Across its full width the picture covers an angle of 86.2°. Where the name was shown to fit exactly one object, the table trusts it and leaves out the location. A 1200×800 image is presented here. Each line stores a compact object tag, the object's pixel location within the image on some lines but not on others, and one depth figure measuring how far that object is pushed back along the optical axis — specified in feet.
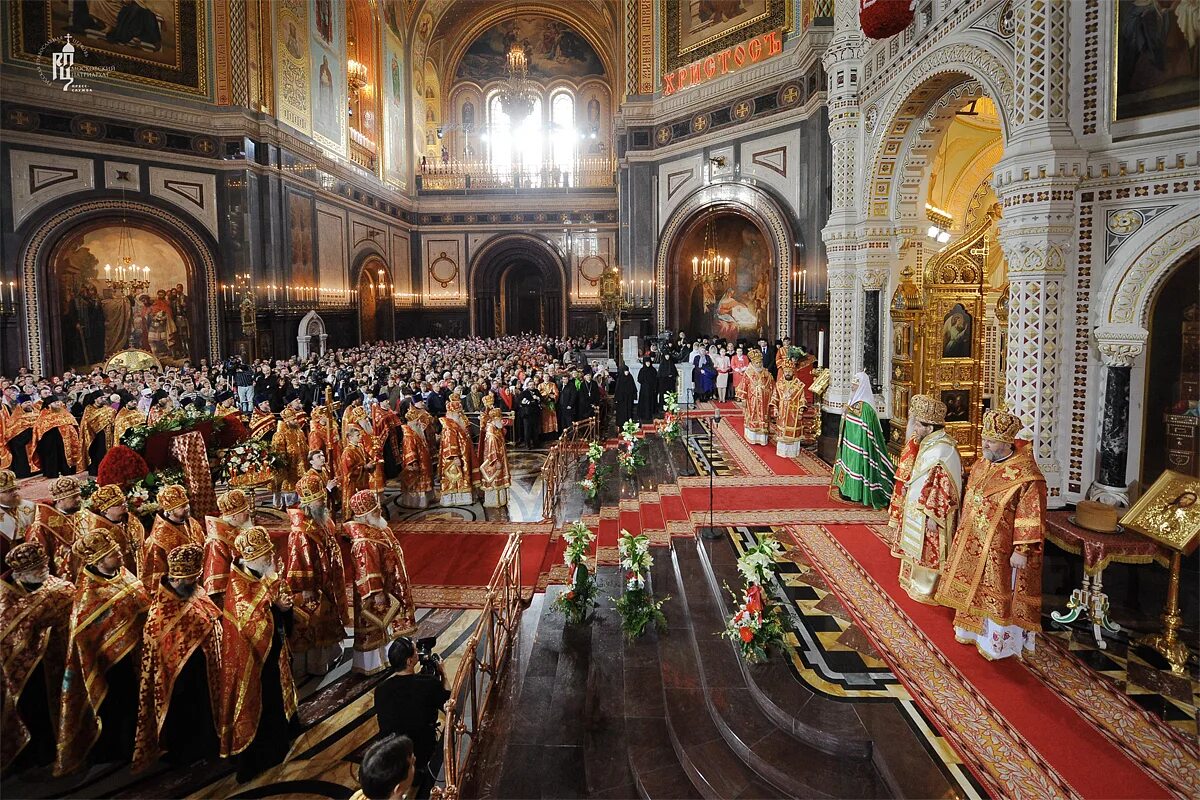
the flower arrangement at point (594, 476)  31.17
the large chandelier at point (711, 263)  71.05
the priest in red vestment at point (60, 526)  16.61
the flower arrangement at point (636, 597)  17.33
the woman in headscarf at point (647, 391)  49.60
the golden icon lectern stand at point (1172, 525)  14.32
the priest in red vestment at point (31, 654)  12.42
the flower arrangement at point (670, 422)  37.99
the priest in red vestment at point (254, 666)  13.01
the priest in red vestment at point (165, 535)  16.24
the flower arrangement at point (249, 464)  28.91
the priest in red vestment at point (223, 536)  14.87
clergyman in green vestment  25.39
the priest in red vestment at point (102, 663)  12.60
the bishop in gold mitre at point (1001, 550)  14.28
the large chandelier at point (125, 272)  58.90
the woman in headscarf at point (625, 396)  47.52
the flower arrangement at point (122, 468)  23.56
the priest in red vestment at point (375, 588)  16.72
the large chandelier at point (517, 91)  89.15
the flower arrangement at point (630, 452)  33.35
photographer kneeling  11.30
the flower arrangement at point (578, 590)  18.85
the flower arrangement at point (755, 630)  14.84
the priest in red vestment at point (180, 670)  12.55
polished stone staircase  11.82
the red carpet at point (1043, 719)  10.93
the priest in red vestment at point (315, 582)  16.79
